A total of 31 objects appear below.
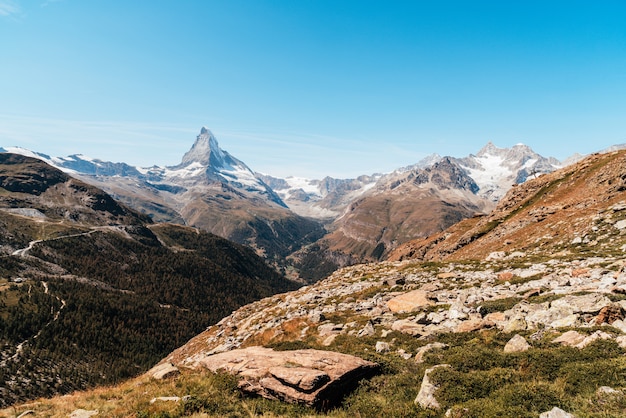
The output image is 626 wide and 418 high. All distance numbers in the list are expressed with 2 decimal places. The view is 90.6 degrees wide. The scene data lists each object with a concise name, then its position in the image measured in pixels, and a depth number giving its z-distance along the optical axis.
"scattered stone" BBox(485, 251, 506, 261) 44.70
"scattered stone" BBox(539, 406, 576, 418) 10.60
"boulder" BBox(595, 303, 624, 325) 16.84
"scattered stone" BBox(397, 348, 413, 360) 20.44
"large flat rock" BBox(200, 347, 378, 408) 16.53
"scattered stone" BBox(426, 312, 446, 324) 24.45
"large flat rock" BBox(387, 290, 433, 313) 29.39
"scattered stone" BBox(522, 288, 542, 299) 24.28
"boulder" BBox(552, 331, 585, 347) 15.89
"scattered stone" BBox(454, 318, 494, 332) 21.45
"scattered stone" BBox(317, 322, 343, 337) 28.80
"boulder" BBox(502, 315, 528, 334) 19.70
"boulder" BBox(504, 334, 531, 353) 16.91
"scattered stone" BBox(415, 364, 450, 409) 13.98
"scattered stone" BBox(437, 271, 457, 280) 38.38
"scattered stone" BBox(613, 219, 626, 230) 36.41
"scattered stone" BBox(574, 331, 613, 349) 15.17
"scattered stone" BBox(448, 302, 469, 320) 23.55
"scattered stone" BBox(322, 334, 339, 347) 25.62
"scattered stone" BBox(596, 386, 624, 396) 11.41
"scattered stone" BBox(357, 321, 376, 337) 25.91
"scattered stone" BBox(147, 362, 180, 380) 21.48
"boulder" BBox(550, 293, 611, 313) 18.23
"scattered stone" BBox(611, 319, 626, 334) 15.56
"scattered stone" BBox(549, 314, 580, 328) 18.10
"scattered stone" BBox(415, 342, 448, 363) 19.28
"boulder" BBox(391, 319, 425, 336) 23.66
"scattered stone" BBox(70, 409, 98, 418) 16.55
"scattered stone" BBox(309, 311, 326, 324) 33.22
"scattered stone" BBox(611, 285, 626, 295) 19.38
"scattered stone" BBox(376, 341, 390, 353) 22.12
